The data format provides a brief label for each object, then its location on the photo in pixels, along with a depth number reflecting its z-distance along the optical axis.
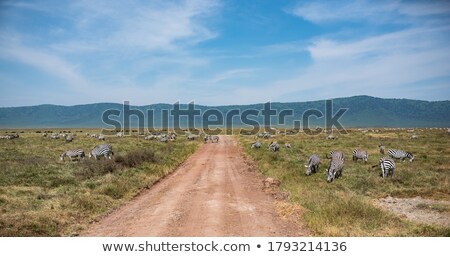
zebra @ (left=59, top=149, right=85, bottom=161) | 31.56
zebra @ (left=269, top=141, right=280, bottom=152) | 39.88
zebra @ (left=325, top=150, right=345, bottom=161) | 23.70
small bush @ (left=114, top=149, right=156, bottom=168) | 25.78
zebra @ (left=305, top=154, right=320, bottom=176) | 23.70
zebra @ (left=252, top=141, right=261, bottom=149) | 43.84
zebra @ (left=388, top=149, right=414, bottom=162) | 33.22
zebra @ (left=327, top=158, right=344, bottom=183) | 21.55
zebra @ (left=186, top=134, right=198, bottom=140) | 67.03
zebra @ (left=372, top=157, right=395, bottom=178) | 22.52
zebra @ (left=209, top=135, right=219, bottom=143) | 60.55
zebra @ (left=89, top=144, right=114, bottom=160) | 31.59
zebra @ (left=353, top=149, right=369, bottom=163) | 30.72
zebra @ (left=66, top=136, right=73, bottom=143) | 55.21
